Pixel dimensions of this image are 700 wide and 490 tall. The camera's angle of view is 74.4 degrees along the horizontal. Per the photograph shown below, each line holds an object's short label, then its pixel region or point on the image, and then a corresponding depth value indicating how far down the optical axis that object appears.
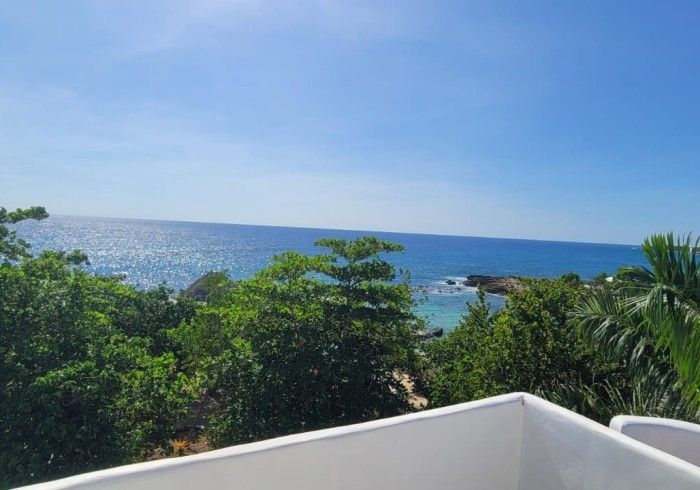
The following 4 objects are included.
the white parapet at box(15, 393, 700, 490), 1.76
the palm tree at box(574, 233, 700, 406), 3.58
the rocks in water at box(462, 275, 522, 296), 44.54
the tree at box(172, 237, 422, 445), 8.20
